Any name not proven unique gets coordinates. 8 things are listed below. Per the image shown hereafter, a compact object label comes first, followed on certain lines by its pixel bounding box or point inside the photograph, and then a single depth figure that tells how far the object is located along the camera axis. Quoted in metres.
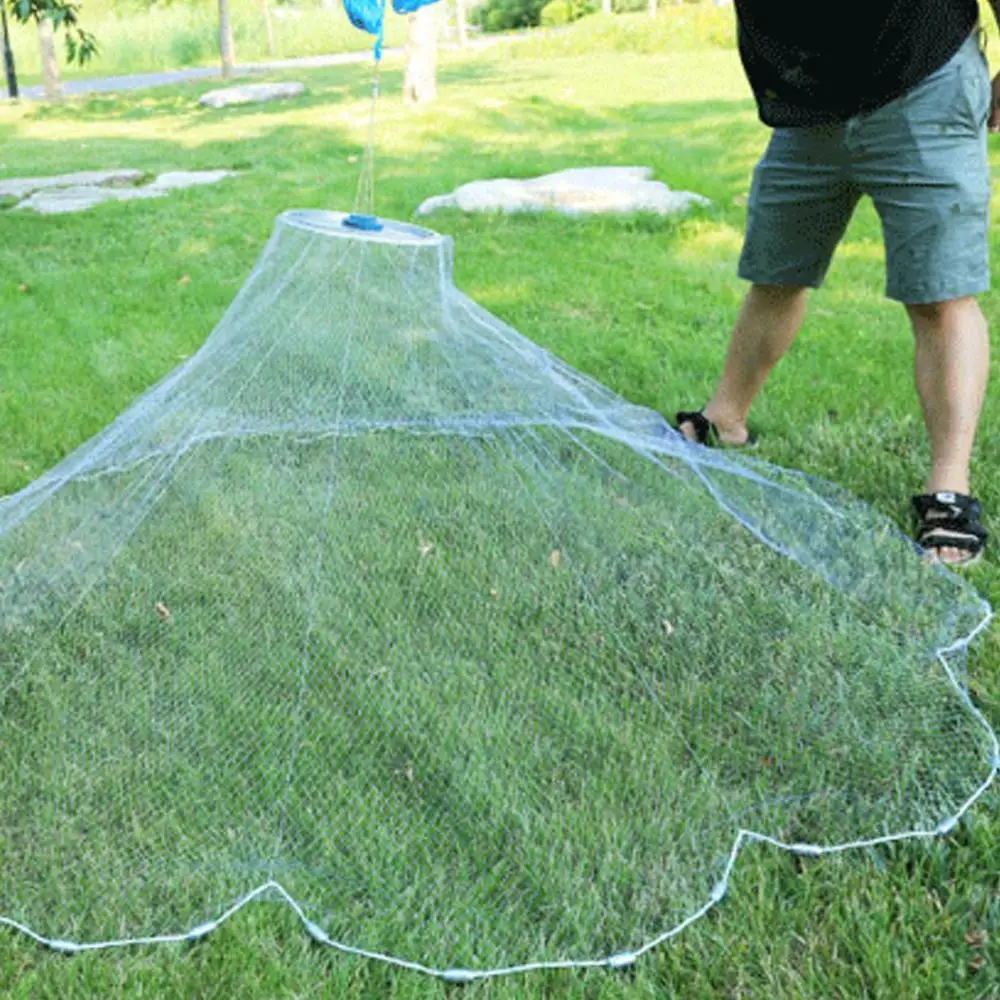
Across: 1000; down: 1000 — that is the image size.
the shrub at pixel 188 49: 23.91
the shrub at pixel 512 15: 29.83
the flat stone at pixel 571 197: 5.61
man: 2.31
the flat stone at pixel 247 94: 13.86
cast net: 1.58
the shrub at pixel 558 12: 27.28
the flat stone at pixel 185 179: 7.33
